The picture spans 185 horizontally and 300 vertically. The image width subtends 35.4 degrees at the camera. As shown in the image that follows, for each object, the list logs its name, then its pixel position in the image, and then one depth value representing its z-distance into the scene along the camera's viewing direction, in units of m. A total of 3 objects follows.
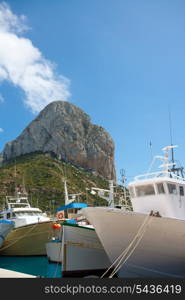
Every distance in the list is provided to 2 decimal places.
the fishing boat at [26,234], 25.14
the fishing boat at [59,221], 18.82
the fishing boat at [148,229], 11.23
